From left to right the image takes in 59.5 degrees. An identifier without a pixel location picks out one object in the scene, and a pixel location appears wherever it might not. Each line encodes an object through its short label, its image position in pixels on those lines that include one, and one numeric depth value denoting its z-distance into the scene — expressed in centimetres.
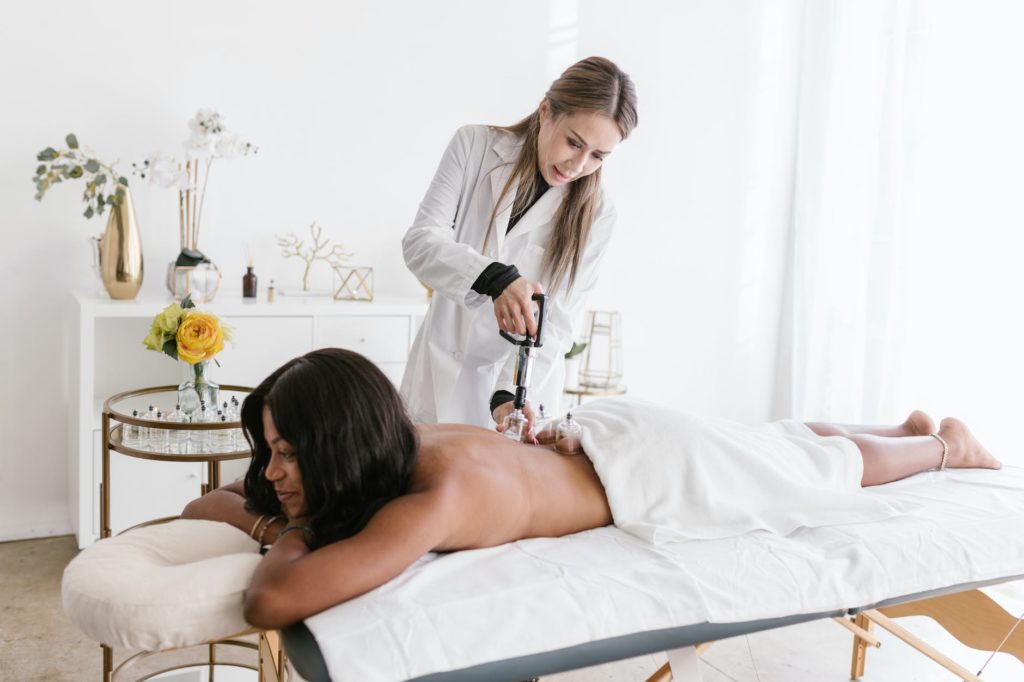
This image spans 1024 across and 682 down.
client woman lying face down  118
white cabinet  274
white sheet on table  114
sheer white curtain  314
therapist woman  189
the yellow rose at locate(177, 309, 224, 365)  205
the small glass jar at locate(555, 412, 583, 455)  162
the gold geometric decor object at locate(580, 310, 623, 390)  372
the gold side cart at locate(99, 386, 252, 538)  204
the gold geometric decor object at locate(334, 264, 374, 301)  323
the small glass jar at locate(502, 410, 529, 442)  165
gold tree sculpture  327
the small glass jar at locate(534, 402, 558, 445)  167
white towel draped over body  155
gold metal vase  277
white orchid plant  287
